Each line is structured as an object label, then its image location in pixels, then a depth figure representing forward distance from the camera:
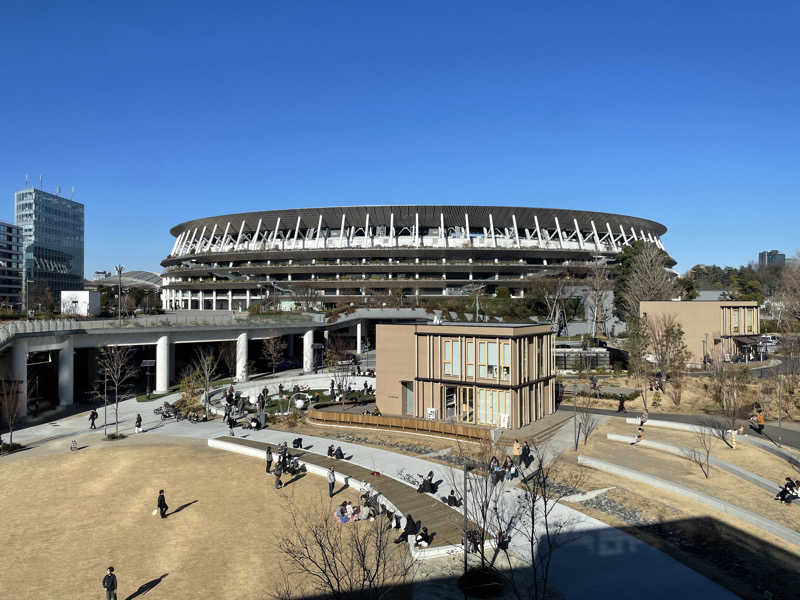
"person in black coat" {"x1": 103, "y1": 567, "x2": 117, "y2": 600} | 14.75
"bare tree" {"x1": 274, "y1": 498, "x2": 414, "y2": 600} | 15.13
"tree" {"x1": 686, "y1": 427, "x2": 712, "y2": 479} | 24.60
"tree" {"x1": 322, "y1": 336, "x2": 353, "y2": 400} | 47.81
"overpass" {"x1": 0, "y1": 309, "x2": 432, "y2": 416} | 36.34
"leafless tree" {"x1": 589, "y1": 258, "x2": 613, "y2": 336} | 67.75
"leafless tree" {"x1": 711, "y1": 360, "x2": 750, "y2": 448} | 33.86
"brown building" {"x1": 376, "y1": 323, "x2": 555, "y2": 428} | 31.77
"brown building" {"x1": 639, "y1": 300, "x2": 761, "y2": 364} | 52.66
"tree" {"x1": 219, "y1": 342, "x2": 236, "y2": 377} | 53.44
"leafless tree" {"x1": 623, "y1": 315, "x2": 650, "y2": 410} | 45.41
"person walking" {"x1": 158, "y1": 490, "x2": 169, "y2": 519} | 20.72
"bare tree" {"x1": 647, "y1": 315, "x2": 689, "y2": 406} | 43.03
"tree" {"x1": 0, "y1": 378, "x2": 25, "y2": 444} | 31.70
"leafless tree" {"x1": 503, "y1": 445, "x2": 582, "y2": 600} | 15.10
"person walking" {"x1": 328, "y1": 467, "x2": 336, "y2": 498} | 22.58
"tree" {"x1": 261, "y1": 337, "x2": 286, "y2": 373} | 53.50
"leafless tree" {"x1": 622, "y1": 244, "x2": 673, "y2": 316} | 69.44
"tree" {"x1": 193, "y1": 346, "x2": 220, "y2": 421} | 40.28
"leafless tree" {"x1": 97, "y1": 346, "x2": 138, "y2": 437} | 38.97
